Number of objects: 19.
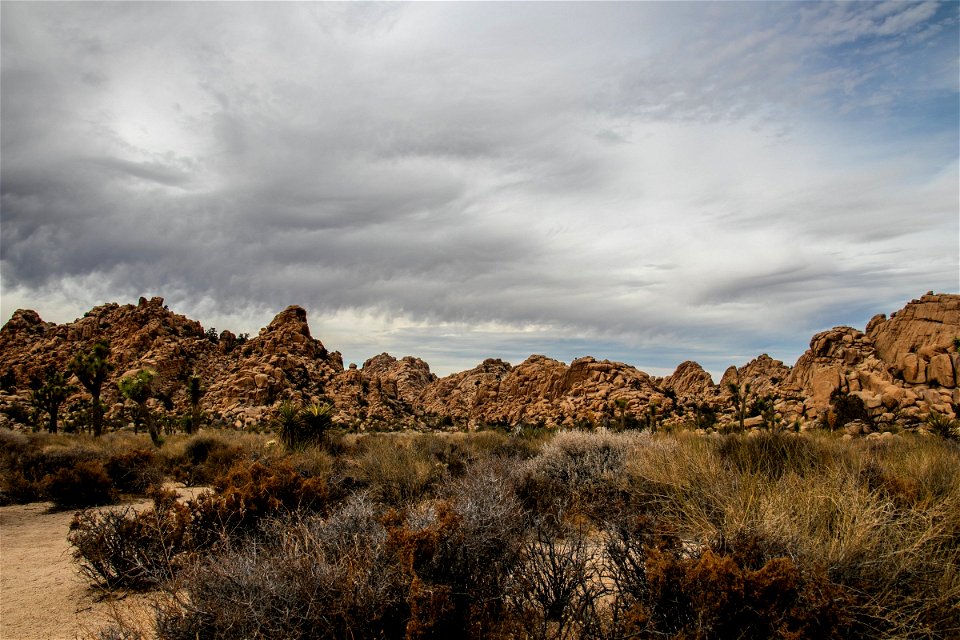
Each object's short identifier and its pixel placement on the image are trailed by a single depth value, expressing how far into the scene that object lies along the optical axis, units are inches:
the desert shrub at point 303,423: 802.8
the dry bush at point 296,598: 135.0
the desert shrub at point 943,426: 771.4
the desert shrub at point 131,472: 505.0
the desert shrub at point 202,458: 578.9
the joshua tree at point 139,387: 1235.2
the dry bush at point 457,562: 138.6
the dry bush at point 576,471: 321.4
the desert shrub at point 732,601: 128.0
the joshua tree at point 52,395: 1433.3
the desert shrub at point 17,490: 472.4
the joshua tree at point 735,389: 1333.7
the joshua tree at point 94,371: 1221.7
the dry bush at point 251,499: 256.2
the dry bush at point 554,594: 142.0
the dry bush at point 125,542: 235.1
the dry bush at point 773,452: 291.4
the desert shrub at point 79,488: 446.9
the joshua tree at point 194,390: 1360.7
